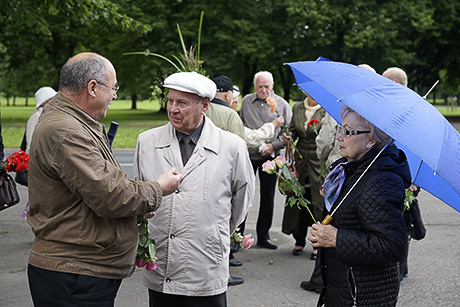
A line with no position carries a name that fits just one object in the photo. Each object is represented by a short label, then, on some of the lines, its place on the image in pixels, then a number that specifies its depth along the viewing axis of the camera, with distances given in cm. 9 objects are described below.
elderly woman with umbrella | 283
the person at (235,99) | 638
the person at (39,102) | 662
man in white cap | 326
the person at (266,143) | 695
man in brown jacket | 260
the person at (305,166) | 634
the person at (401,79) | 525
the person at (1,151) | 557
